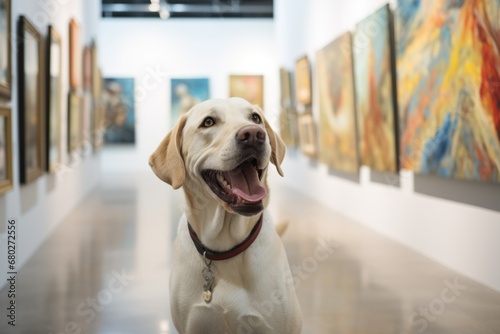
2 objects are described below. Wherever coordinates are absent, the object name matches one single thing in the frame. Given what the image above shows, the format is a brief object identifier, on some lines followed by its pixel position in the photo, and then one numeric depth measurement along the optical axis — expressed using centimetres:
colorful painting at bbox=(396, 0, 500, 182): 517
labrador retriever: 277
